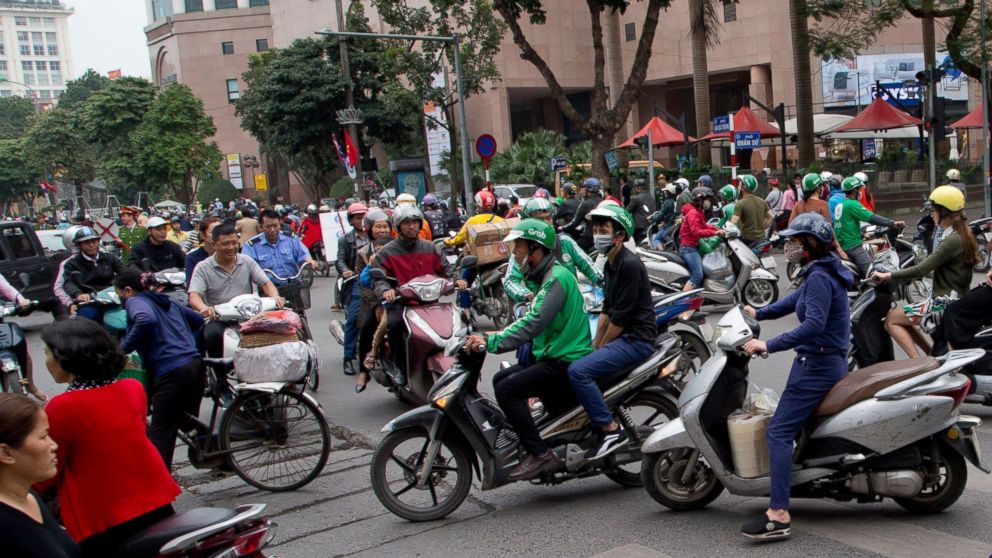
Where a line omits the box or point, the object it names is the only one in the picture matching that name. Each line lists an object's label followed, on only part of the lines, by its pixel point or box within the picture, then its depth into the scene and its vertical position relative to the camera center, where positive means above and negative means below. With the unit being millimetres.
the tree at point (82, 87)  93188 +12764
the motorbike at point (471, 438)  5500 -1475
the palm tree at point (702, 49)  26797 +3419
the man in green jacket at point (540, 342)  5516 -943
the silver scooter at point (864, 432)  4801 -1417
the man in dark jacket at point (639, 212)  16750 -728
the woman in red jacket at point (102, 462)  3625 -936
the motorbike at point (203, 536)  3516 -1201
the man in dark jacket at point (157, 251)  10000 -411
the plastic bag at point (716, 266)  12828 -1353
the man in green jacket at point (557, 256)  6758 -695
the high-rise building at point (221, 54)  78250 +12321
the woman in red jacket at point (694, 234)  12750 -916
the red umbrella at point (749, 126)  29344 +1040
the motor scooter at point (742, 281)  12859 -1590
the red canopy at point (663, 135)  31016 +1038
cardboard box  12680 -784
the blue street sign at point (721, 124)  27734 +1099
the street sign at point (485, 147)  21656 +795
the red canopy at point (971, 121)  30542 +628
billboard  47656 +3608
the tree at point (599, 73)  21797 +2265
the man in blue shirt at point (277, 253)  9711 -528
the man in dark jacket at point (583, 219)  14641 -673
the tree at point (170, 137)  54406 +4117
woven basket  6484 -915
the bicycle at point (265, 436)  6277 -1528
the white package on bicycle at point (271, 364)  6371 -1065
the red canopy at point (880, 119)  27578 +848
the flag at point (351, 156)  29125 +1133
